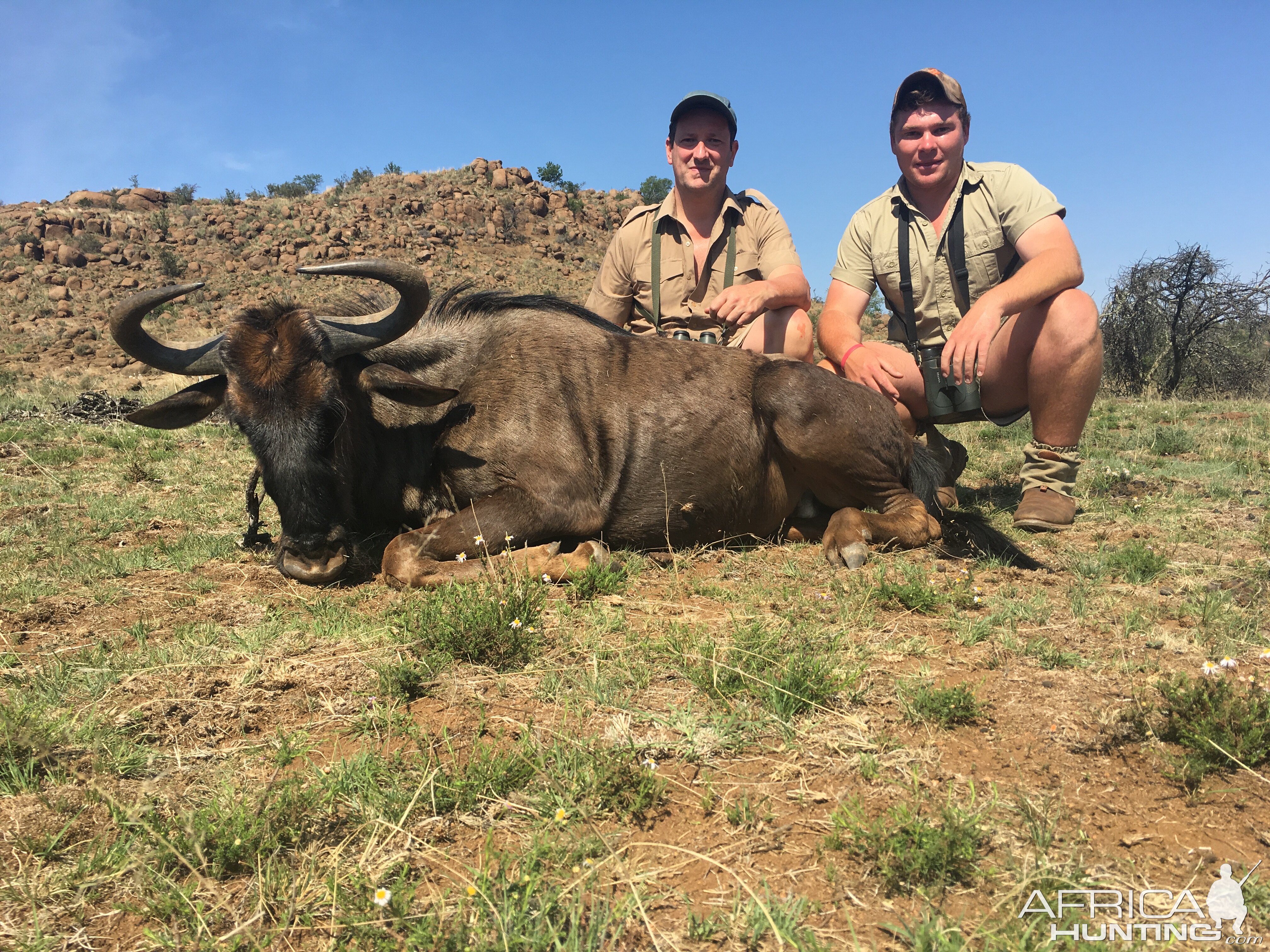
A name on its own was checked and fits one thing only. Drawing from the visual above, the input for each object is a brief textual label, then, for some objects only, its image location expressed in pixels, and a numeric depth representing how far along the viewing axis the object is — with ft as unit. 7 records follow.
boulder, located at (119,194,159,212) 127.95
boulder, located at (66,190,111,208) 126.31
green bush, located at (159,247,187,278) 101.55
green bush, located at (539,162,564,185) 164.55
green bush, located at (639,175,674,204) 163.43
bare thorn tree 48.44
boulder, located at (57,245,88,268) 99.55
